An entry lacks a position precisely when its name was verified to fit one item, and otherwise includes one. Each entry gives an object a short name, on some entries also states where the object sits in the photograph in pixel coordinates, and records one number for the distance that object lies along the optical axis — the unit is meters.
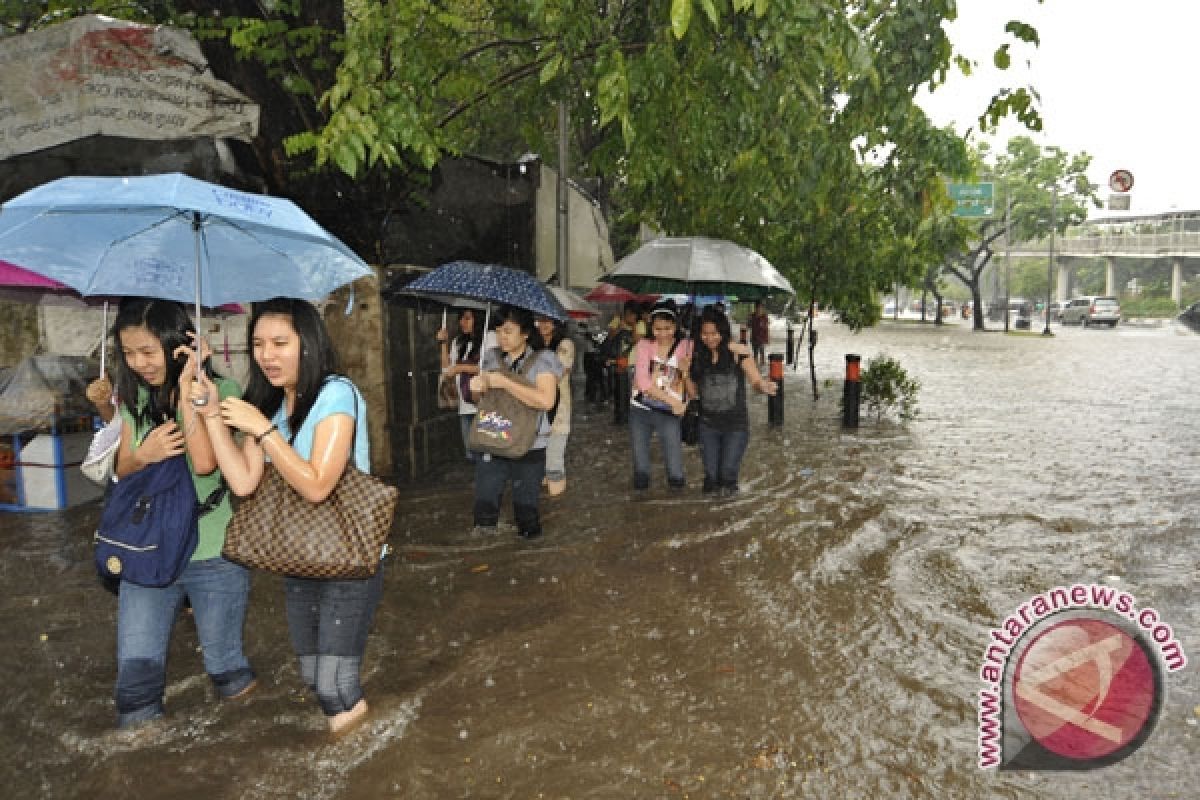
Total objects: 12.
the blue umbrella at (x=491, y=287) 5.48
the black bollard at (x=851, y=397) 11.99
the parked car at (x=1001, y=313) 57.55
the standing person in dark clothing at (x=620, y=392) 12.41
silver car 43.16
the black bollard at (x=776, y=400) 12.01
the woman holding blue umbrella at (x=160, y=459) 3.03
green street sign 21.16
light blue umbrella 3.08
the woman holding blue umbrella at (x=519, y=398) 5.57
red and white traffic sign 43.03
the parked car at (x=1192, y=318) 38.93
